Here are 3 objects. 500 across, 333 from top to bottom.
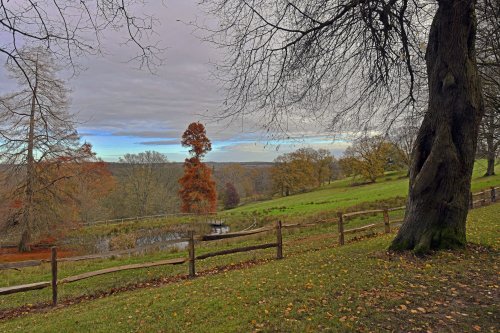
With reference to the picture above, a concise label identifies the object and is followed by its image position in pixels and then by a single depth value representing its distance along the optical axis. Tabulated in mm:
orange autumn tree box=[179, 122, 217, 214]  39469
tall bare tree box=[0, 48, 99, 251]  19281
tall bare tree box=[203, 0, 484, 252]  6977
